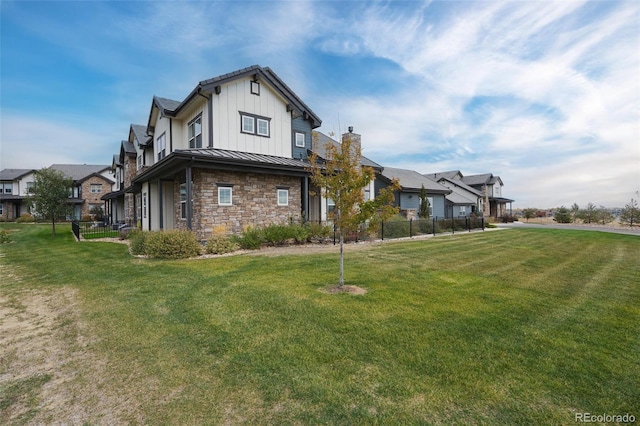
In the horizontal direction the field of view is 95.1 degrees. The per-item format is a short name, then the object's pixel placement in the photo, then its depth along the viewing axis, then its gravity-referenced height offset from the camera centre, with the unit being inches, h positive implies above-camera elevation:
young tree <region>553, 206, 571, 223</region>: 1441.9 -11.8
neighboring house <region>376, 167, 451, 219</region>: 1027.3 +92.2
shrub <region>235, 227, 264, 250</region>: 487.5 -37.1
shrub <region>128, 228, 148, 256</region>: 452.4 -39.7
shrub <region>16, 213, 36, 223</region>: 1427.2 +11.2
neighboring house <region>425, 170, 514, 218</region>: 1610.5 +158.2
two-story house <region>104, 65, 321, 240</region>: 516.7 +122.0
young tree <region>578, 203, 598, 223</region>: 1366.9 -8.4
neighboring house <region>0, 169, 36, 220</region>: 1617.7 +172.2
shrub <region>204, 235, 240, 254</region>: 454.0 -42.8
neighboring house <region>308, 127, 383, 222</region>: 703.7 +28.3
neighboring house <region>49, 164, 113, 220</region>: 1647.4 +168.7
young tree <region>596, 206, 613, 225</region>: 1338.6 -18.7
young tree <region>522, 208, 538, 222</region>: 1817.2 +1.2
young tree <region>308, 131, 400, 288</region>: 253.3 +22.6
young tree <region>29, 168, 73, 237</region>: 807.7 +74.6
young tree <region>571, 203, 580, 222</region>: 1435.8 +2.1
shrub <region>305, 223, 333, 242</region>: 573.0 -29.9
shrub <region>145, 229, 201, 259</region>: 415.8 -38.1
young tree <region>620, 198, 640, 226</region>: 1176.2 -9.9
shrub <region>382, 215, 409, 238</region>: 672.4 -31.4
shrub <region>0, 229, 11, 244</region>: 645.3 -38.3
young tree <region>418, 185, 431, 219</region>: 1052.5 +31.9
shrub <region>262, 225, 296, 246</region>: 514.3 -29.7
